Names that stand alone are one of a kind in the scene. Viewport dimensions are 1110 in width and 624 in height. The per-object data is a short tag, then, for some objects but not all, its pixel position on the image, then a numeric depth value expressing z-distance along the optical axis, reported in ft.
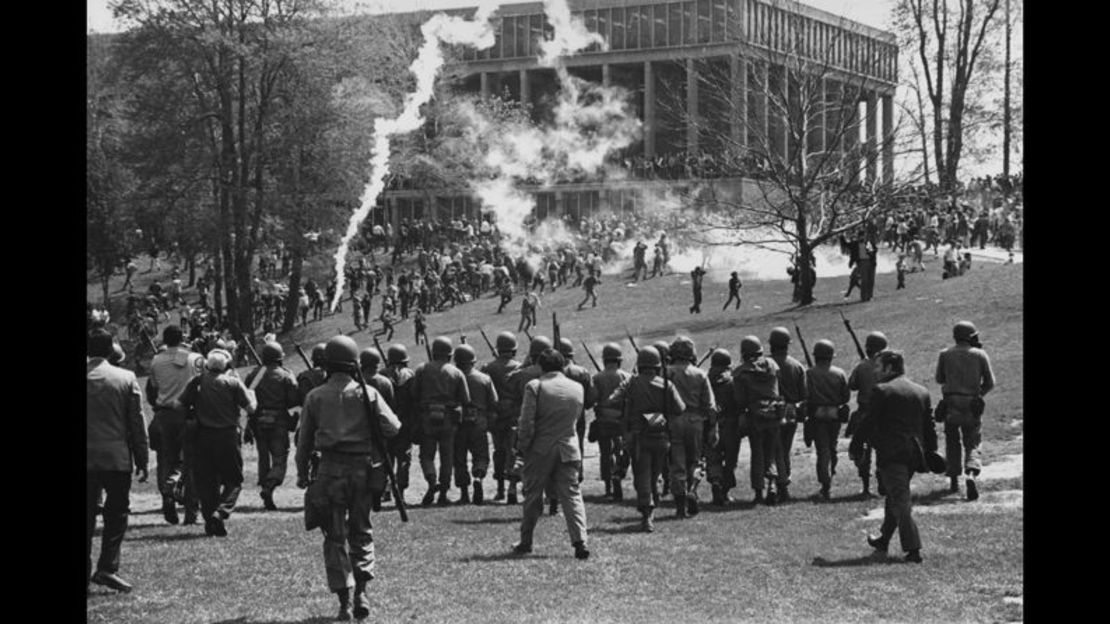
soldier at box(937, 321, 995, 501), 55.11
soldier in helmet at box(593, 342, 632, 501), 57.00
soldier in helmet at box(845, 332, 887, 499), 55.88
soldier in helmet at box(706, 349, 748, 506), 56.90
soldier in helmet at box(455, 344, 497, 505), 58.75
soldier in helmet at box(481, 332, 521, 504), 59.77
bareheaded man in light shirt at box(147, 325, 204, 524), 53.78
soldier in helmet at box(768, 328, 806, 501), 57.98
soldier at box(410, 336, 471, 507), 57.93
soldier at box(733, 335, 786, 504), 56.49
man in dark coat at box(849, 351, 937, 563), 43.09
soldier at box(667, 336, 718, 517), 51.88
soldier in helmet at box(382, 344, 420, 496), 58.65
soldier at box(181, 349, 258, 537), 49.98
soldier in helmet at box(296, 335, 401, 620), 36.83
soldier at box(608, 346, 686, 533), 50.78
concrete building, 144.15
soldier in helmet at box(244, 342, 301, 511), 56.65
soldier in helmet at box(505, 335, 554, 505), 58.75
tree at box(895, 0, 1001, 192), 153.69
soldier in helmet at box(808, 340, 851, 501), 57.26
